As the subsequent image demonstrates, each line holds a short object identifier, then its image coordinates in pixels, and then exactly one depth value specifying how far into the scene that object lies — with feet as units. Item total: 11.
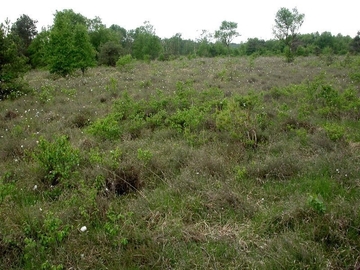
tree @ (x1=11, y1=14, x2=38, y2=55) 103.71
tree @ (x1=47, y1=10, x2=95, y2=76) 51.88
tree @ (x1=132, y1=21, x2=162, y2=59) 117.91
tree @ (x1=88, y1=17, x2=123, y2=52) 111.34
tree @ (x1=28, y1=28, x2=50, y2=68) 87.92
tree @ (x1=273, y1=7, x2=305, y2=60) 149.48
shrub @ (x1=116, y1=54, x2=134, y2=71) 59.64
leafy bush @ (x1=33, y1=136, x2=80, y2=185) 12.90
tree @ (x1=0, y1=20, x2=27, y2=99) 34.42
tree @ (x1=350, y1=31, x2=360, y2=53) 109.58
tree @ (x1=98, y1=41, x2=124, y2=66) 83.57
